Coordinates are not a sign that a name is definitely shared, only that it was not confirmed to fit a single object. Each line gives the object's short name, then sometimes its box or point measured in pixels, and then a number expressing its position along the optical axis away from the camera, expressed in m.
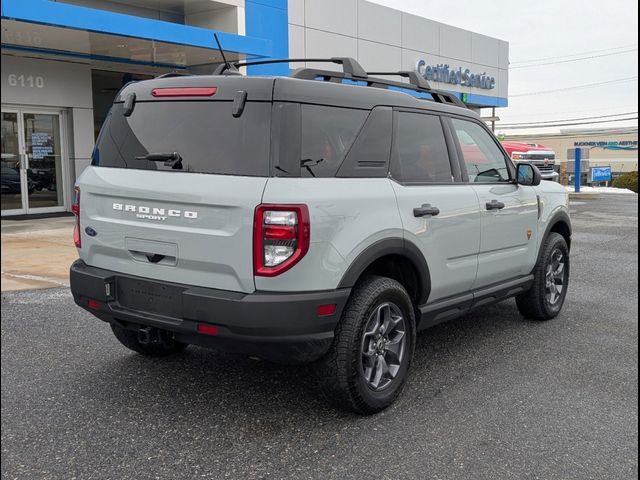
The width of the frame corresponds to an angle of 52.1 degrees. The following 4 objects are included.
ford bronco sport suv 3.39
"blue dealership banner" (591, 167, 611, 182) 33.72
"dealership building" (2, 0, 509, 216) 12.75
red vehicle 23.62
